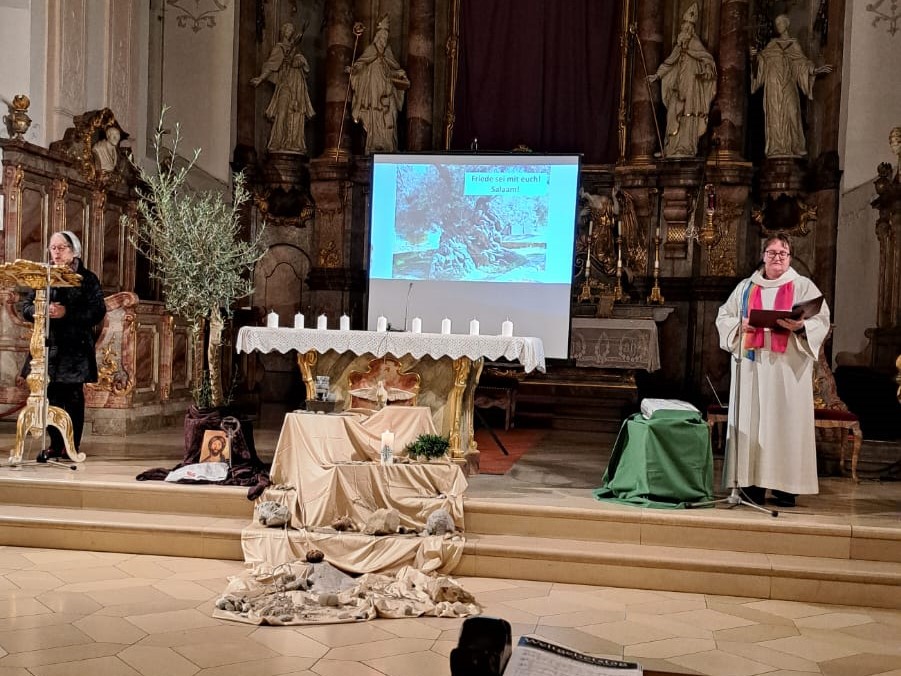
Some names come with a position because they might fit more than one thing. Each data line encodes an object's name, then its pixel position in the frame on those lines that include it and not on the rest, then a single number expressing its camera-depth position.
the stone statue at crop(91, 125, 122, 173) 9.63
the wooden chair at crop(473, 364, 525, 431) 9.25
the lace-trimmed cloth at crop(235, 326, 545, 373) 6.32
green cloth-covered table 5.76
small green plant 5.70
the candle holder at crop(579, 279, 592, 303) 10.91
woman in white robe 5.77
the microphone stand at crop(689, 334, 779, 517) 5.77
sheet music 1.93
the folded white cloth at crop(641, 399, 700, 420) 6.05
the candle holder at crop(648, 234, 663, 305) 10.81
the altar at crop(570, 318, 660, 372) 10.17
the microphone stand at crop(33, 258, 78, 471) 6.30
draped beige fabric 5.15
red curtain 11.62
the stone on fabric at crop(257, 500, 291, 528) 5.39
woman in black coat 6.48
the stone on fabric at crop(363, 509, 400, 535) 5.28
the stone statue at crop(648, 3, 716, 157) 11.04
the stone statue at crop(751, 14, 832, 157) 10.87
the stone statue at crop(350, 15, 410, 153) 11.62
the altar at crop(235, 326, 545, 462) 6.38
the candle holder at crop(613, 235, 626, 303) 10.93
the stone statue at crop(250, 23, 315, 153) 11.86
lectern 6.21
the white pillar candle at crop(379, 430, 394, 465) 5.56
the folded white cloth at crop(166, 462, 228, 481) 5.97
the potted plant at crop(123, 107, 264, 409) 6.36
